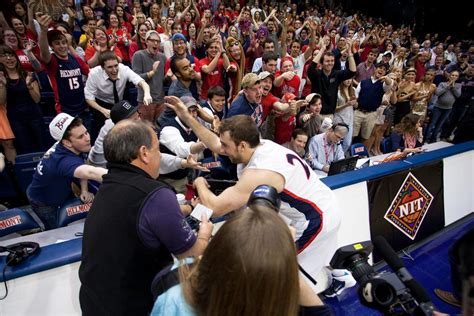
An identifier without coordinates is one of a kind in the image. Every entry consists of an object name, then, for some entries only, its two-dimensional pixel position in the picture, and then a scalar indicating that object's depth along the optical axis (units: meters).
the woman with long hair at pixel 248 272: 0.89
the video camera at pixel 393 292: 1.22
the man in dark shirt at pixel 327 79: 5.35
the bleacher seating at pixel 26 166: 3.42
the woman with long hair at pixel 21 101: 4.00
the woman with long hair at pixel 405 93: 6.61
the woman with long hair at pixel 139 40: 6.05
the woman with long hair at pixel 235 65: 5.80
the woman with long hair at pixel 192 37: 7.06
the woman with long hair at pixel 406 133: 4.85
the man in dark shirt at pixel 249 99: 3.88
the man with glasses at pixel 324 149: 4.27
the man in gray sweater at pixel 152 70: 4.92
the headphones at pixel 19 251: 1.79
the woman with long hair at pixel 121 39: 6.25
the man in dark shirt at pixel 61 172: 2.48
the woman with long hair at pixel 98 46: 5.11
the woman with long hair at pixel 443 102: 7.42
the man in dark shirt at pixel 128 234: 1.37
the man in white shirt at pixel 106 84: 4.19
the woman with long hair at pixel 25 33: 4.85
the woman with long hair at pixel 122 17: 7.31
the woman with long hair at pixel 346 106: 5.64
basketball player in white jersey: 2.04
